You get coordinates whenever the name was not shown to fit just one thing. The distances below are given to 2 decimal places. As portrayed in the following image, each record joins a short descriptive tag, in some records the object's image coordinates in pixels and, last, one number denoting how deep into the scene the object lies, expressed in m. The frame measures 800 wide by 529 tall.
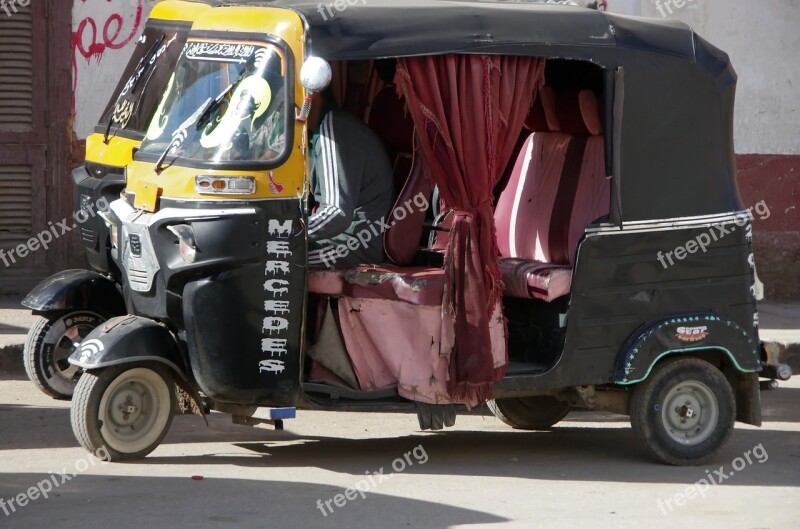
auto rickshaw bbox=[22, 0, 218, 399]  15.71
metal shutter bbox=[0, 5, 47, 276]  21.94
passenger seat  13.96
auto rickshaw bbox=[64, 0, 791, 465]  12.38
